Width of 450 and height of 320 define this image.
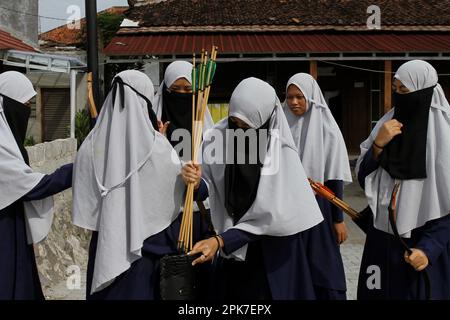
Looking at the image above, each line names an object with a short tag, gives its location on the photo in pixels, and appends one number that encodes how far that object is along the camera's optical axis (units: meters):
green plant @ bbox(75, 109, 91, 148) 10.69
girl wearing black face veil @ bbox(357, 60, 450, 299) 2.27
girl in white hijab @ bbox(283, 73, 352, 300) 3.12
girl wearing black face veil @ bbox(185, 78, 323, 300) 2.15
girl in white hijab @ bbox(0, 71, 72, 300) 2.47
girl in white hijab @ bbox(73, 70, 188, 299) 2.17
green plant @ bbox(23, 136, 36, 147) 10.20
